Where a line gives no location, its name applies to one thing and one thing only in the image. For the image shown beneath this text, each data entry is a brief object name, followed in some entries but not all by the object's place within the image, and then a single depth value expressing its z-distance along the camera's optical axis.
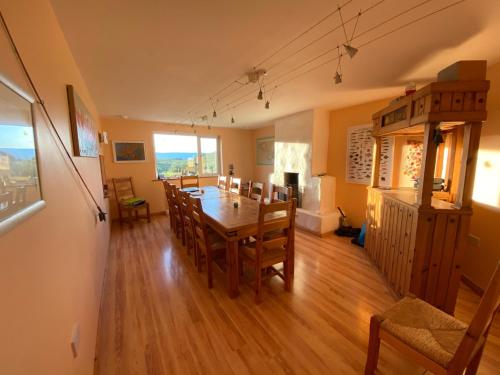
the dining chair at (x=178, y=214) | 2.96
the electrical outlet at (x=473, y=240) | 2.16
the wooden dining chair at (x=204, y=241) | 2.14
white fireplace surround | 3.70
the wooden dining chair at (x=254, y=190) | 3.34
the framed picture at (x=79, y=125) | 1.59
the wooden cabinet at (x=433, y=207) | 1.50
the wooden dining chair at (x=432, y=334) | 0.86
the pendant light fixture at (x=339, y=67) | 1.59
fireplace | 4.24
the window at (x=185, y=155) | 5.10
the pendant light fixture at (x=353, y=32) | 1.33
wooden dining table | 1.93
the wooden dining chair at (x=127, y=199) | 4.21
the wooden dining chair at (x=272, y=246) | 1.88
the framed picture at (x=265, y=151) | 5.69
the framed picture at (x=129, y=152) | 4.52
